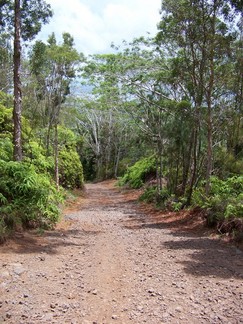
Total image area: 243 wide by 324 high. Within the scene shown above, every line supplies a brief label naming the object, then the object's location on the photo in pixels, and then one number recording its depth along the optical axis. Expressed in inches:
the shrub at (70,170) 924.6
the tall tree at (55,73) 702.5
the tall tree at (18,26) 416.5
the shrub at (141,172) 1166.3
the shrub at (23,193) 362.6
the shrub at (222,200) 388.5
